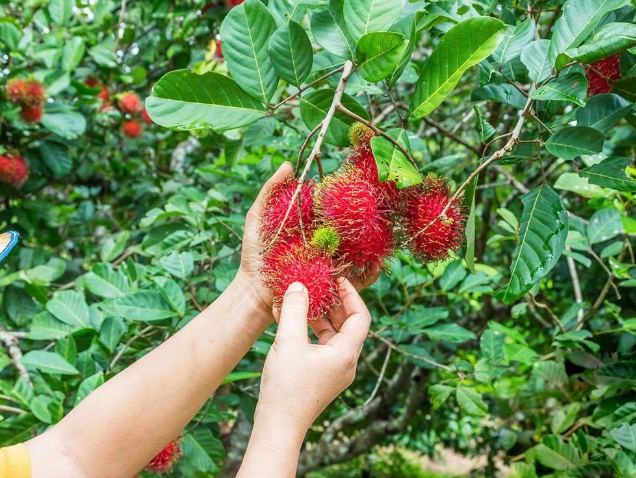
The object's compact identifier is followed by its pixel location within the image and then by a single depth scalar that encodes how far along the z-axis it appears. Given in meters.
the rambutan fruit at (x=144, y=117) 2.47
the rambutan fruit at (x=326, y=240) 0.74
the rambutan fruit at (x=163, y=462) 1.15
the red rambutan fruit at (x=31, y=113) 1.92
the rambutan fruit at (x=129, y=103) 2.29
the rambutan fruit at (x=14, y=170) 1.95
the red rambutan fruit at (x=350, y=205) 0.74
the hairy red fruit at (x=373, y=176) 0.78
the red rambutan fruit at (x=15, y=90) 1.88
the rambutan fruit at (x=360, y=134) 0.78
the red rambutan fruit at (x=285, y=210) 0.79
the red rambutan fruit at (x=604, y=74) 0.82
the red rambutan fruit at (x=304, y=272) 0.76
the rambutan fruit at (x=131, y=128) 2.39
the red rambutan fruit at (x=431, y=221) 0.78
